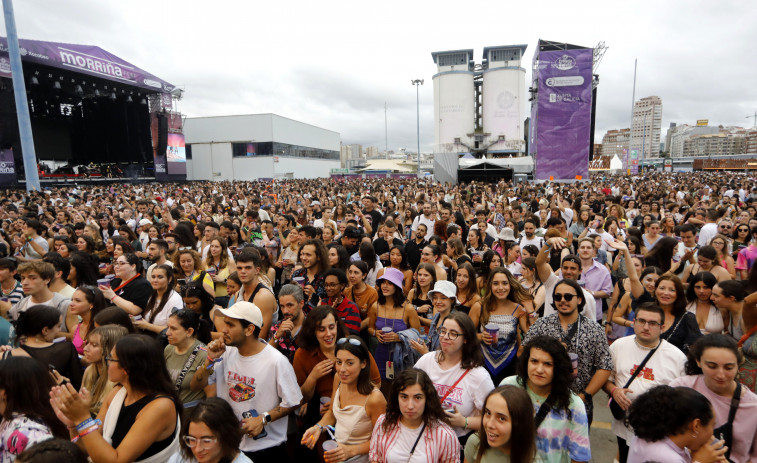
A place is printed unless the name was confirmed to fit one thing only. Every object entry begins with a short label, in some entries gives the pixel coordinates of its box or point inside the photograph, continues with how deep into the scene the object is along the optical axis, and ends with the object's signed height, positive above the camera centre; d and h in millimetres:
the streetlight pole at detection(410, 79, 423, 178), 42569 +9558
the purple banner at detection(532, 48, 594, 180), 30719 +4647
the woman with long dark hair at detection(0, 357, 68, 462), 2117 -1264
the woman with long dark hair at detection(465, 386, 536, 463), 2059 -1329
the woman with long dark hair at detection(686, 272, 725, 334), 3559 -1255
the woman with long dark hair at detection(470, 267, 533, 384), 3395 -1339
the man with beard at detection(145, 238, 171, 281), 5137 -953
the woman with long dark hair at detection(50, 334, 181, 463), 2070 -1290
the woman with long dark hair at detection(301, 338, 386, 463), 2543 -1512
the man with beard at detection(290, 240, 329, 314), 4395 -1109
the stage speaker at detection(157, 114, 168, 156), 30531 +3519
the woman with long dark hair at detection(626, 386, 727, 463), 2068 -1378
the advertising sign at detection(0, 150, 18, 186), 21672 +741
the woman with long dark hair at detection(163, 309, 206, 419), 2850 -1328
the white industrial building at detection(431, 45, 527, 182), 52031 +9400
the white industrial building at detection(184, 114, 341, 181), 44875 +3492
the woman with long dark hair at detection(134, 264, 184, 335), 3900 -1270
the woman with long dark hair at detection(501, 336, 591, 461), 2266 -1384
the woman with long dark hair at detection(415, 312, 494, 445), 2621 -1377
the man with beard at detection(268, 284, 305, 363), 3422 -1270
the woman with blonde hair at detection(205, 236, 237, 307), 5215 -1172
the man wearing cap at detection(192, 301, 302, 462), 2646 -1417
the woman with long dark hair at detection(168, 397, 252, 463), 1981 -1319
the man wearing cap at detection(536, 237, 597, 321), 4109 -1045
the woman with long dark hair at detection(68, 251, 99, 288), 4809 -1123
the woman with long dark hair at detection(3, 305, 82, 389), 2939 -1246
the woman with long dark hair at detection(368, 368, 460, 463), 2248 -1486
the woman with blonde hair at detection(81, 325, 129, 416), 2688 -1249
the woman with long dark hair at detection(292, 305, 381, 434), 2979 -1403
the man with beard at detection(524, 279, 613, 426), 2885 -1254
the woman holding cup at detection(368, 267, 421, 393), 3635 -1382
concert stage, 21656 +4682
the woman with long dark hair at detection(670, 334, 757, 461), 2359 -1390
